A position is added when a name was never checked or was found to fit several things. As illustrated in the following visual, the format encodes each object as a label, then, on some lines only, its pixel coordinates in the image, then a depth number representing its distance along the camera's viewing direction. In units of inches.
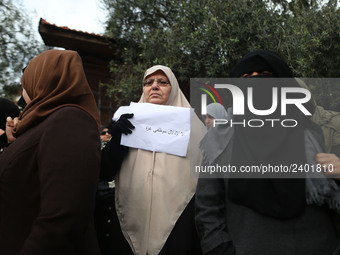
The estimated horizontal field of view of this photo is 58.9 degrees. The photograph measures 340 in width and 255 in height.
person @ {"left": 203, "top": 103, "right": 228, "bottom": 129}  90.6
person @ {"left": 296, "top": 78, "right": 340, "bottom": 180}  50.8
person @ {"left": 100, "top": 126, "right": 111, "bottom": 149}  154.3
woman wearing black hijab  50.9
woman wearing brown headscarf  41.5
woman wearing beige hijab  69.9
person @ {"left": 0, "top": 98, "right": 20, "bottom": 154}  97.0
